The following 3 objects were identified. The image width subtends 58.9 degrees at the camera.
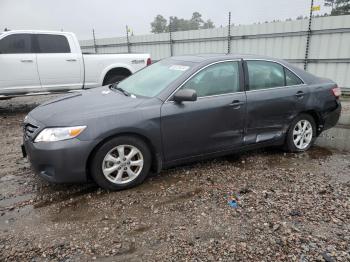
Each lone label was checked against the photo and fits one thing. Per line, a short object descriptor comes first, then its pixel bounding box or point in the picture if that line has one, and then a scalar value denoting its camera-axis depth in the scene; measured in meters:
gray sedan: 3.36
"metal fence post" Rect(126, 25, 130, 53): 15.72
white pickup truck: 7.58
